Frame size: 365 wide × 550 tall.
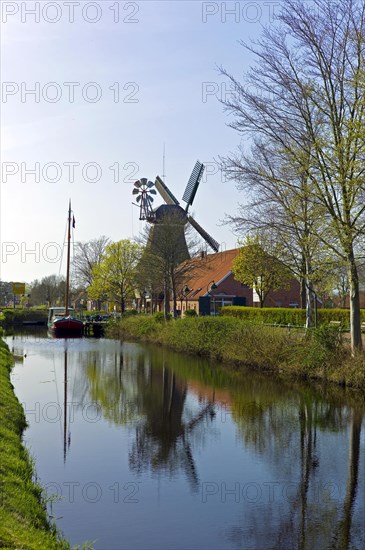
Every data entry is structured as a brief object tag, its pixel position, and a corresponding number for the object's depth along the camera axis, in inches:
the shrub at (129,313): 2046.3
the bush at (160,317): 1636.3
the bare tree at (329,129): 703.7
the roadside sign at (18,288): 2003.9
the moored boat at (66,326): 1968.5
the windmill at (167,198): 2326.2
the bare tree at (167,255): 1621.6
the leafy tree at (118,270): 2416.3
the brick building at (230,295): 1988.2
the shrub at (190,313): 1778.4
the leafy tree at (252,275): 1617.9
